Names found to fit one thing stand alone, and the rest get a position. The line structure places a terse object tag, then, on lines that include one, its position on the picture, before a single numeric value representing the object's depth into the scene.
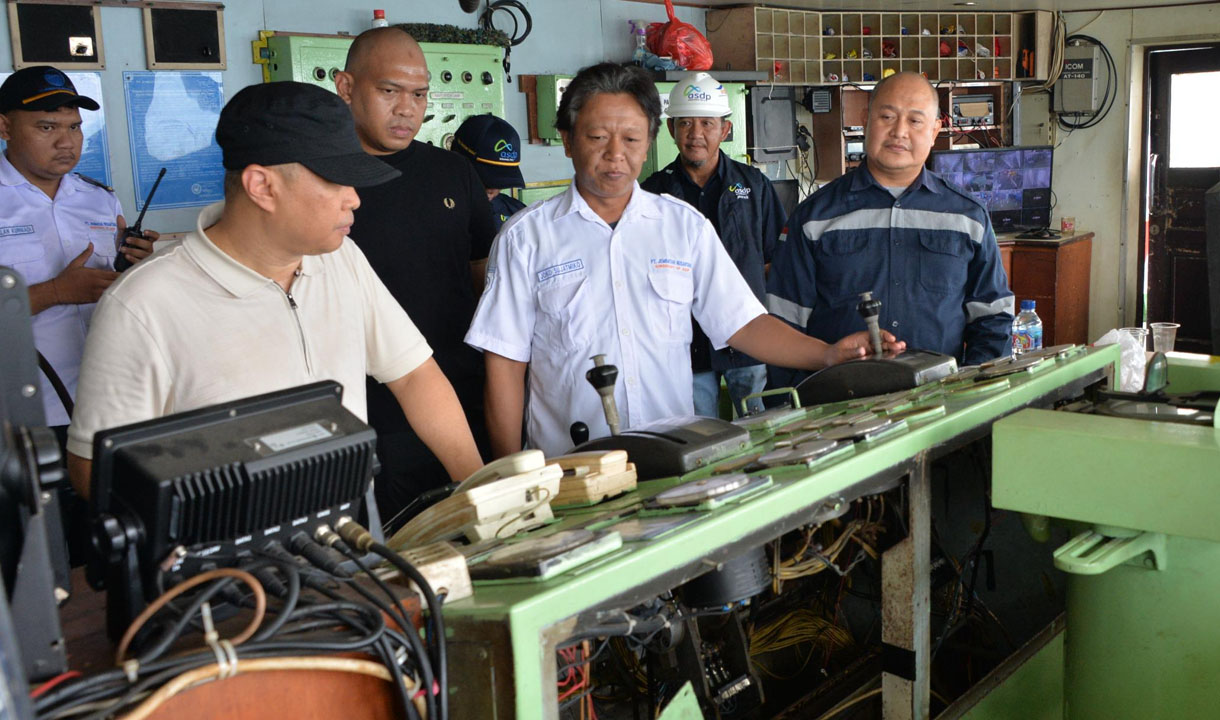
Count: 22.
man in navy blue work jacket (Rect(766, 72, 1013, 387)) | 3.12
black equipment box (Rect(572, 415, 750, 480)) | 1.70
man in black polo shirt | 2.64
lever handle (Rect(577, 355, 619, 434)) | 1.83
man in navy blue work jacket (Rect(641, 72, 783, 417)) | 3.99
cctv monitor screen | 7.88
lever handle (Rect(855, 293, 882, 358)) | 2.20
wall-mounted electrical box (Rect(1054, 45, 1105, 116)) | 8.52
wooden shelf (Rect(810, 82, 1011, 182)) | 8.04
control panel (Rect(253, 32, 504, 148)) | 4.91
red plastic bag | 6.68
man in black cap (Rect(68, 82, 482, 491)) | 1.60
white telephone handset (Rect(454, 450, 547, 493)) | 1.50
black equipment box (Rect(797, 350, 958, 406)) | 2.19
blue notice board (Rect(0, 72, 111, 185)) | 4.49
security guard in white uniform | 3.21
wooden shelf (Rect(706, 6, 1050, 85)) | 7.43
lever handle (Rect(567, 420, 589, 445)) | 1.92
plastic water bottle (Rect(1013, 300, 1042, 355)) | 4.02
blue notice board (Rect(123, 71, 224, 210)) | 4.68
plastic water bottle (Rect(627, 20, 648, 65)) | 6.89
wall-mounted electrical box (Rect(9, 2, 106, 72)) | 4.25
